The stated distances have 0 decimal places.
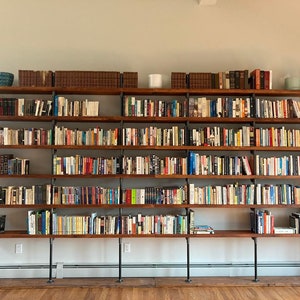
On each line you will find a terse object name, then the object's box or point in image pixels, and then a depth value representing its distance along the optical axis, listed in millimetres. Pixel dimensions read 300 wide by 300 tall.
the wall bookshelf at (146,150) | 3463
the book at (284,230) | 3498
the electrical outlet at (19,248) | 3680
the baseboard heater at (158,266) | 3652
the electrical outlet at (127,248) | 3719
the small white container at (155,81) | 3580
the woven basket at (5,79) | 3516
